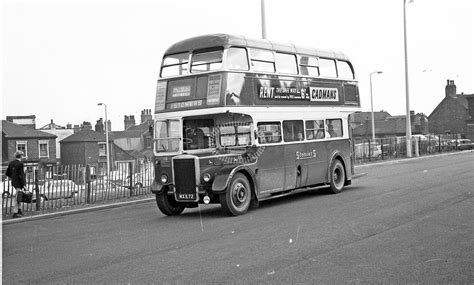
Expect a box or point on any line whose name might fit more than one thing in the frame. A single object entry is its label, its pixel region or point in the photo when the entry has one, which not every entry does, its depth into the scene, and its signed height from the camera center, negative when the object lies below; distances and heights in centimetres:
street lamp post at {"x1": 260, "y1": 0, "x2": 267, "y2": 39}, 2262 +506
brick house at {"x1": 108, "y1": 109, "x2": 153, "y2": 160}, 8509 +198
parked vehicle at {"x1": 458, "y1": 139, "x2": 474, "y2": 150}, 5101 -39
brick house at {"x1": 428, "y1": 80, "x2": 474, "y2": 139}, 7674 +366
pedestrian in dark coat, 1416 -51
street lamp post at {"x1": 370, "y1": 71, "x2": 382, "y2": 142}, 5306 +384
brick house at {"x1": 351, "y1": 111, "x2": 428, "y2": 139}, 8712 +246
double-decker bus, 1271 +59
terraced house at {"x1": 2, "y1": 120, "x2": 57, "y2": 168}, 6172 +120
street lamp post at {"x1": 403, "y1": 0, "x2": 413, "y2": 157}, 3656 +287
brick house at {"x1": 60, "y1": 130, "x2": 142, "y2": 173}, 6994 +55
